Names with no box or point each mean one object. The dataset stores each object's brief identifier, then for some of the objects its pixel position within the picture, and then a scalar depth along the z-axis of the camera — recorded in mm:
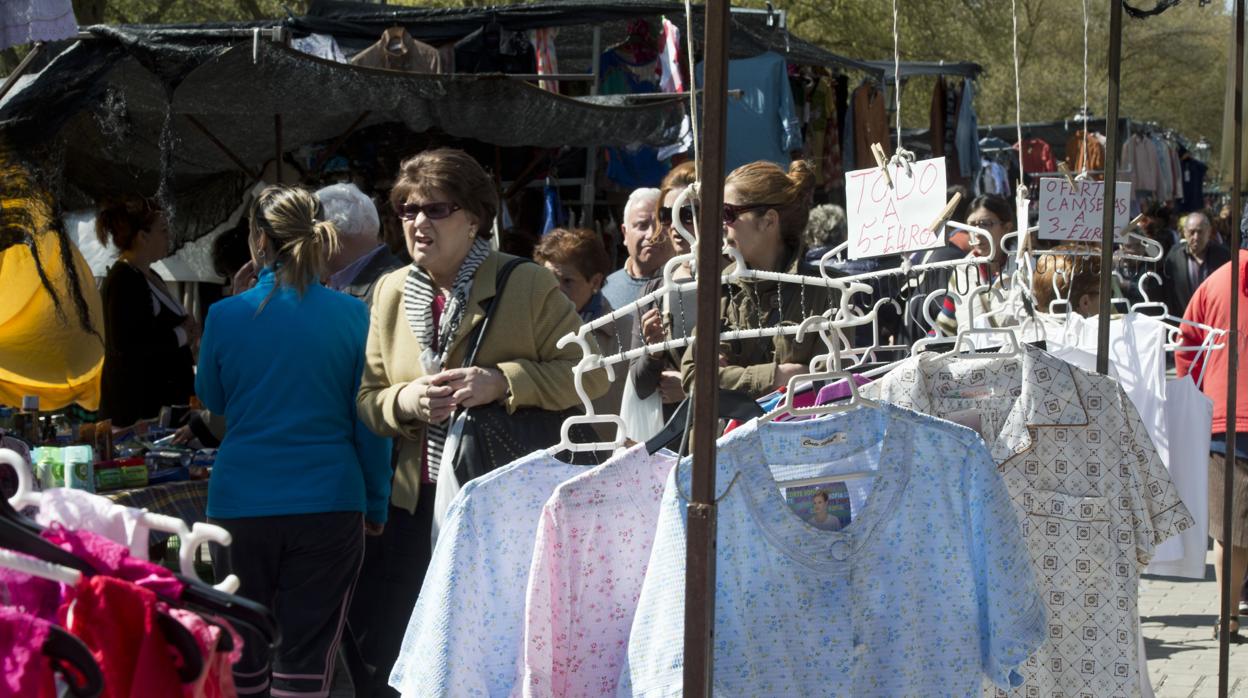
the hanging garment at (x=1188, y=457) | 5539
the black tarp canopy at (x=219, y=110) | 5457
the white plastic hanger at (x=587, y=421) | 2992
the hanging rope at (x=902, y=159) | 3988
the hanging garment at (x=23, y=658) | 1830
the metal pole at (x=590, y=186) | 9141
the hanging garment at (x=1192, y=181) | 23672
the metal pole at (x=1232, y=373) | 4359
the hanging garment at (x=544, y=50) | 8695
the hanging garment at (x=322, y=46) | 8258
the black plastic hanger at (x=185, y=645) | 1973
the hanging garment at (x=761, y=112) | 9711
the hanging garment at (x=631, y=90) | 9484
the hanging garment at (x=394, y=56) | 7945
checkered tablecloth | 5148
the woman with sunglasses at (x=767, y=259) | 4020
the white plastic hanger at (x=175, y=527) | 2129
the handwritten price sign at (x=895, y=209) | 3893
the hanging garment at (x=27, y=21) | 3686
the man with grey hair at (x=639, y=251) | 5633
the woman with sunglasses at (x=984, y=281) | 4766
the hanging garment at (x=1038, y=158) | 18844
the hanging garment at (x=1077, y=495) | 3785
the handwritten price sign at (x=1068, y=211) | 5961
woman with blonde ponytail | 4305
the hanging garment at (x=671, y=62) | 9078
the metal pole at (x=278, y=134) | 6838
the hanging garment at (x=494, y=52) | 8609
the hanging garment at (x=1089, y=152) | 17281
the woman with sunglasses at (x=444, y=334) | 4074
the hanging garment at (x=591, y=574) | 2818
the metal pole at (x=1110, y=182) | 3973
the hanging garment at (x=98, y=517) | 2250
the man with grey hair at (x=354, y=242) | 5637
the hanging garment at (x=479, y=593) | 2844
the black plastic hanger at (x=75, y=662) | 1827
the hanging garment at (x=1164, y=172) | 21078
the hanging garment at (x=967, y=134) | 13180
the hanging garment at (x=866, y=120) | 11430
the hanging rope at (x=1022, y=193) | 6048
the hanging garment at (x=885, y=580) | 2768
